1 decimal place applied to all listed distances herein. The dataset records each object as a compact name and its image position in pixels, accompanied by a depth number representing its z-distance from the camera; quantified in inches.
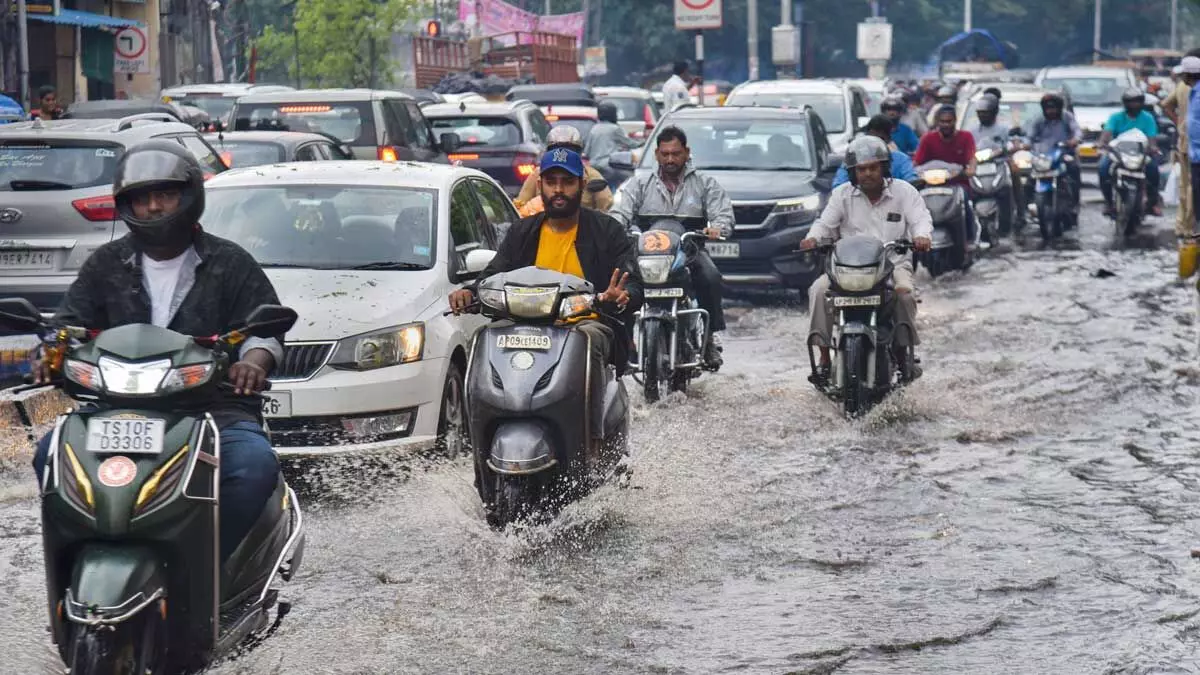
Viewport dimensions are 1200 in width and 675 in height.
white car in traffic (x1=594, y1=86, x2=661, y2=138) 1430.9
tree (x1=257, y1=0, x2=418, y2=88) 2250.2
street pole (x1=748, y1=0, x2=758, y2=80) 1948.8
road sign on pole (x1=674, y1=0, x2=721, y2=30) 1840.6
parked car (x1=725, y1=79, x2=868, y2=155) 945.5
